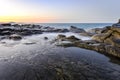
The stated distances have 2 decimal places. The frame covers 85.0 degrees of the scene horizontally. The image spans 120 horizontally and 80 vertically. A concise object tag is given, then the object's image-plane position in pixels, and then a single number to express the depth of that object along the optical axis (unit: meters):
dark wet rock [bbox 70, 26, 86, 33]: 21.88
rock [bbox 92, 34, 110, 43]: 9.47
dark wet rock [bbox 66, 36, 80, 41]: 10.67
